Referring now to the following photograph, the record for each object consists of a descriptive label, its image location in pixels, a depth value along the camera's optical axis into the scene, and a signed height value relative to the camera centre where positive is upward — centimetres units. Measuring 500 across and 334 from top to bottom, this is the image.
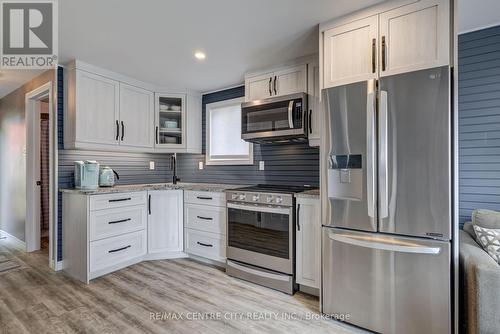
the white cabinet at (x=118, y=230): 280 -77
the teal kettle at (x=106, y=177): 332 -14
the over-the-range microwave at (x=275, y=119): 270 +52
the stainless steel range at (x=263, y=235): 254 -73
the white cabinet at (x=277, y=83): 282 +98
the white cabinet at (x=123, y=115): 298 +70
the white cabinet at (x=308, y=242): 239 -72
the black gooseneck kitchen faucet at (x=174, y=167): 431 -1
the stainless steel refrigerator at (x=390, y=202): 168 -26
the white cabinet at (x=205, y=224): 317 -75
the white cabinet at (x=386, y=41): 171 +92
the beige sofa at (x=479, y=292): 148 -75
